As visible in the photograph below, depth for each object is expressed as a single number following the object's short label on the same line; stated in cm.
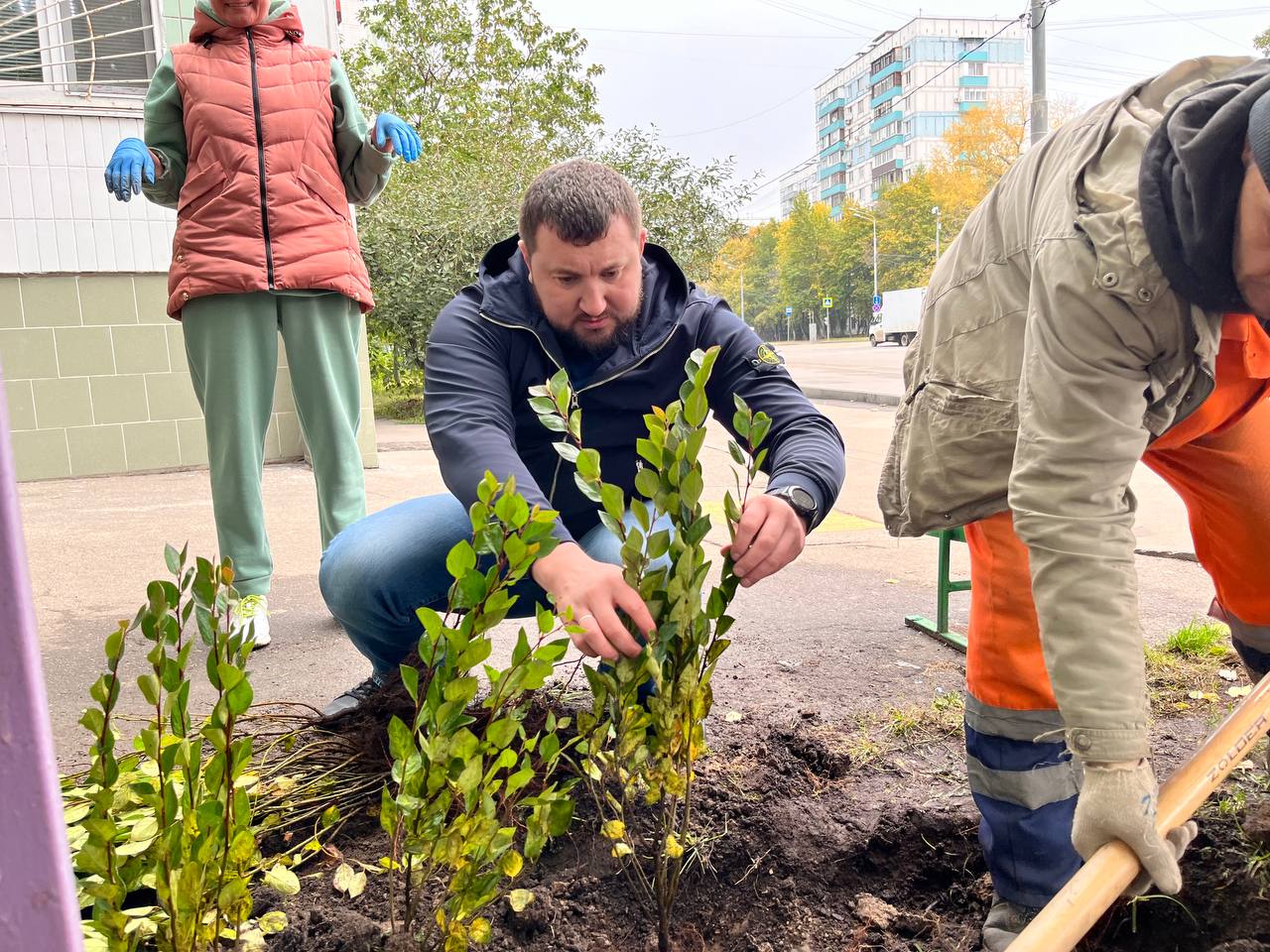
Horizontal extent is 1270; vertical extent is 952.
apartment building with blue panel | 10256
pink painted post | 43
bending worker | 137
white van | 4541
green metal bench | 311
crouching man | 207
